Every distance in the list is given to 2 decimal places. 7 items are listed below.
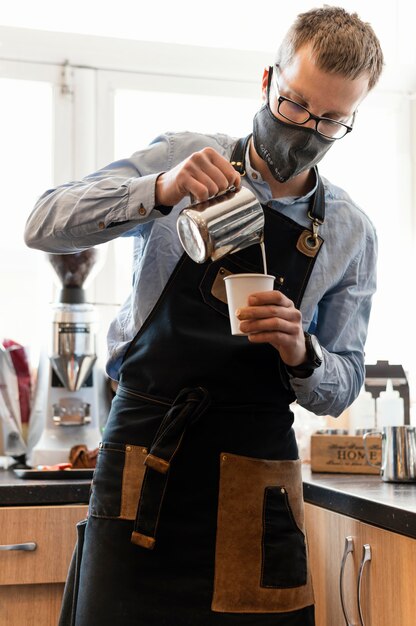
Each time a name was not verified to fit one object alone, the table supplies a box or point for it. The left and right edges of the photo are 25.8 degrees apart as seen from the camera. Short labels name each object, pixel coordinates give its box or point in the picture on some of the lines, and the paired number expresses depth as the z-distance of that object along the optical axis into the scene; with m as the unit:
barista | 1.35
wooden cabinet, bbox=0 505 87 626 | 1.99
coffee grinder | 2.44
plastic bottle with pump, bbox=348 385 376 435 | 2.71
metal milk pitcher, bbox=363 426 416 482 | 2.06
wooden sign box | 2.34
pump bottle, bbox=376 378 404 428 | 2.59
